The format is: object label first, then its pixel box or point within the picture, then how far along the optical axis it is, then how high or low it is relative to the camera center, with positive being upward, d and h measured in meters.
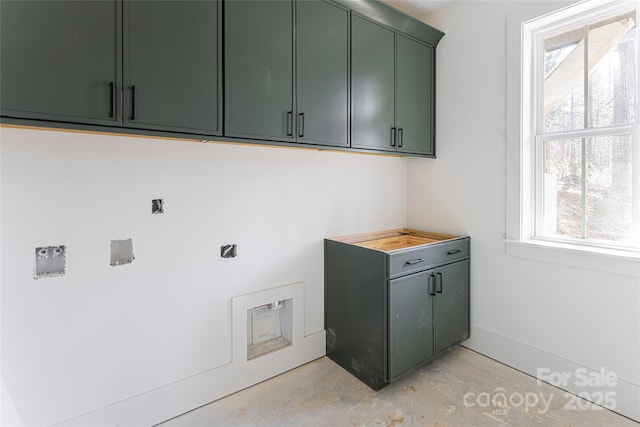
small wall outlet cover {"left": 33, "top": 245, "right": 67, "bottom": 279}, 1.44 -0.22
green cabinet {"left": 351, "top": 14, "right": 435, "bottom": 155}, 2.12 +0.93
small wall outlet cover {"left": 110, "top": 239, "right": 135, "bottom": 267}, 1.61 -0.20
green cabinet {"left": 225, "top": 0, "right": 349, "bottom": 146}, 1.62 +0.81
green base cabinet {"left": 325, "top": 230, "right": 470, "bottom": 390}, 1.98 -0.64
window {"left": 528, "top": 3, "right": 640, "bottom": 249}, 1.87 +0.55
